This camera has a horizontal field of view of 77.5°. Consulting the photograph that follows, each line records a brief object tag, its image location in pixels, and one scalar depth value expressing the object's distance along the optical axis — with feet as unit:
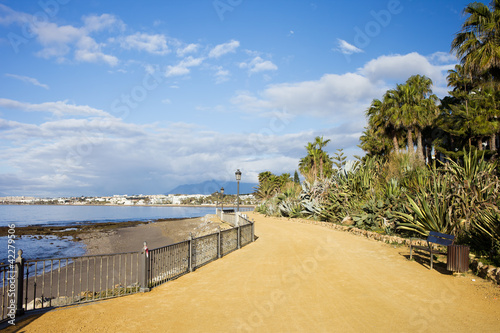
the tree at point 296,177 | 290.15
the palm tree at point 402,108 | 106.42
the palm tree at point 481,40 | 51.03
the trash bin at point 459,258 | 27.25
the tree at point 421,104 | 106.11
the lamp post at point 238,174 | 90.42
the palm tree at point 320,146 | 171.42
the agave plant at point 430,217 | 38.24
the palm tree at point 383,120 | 110.63
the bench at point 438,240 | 30.73
